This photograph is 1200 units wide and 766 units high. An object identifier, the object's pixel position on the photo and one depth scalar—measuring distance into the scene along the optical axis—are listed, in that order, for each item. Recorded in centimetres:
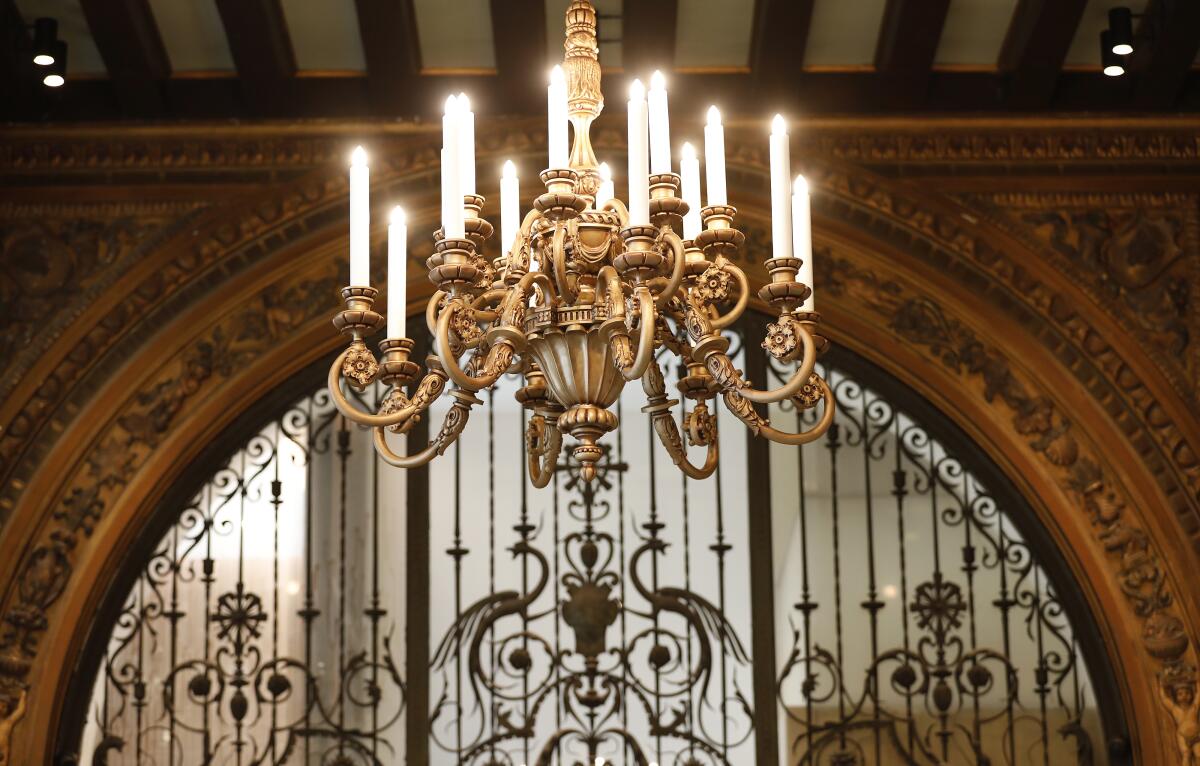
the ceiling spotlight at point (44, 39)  611
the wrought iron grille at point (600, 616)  646
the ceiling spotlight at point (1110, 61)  620
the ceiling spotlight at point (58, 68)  618
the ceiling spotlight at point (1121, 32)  615
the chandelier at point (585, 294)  367
